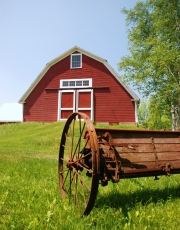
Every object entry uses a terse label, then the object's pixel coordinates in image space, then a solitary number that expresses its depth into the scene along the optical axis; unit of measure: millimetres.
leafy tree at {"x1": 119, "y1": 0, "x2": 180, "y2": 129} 18625
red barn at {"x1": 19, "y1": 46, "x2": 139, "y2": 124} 20984
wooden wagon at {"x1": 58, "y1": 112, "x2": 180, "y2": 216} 2958
